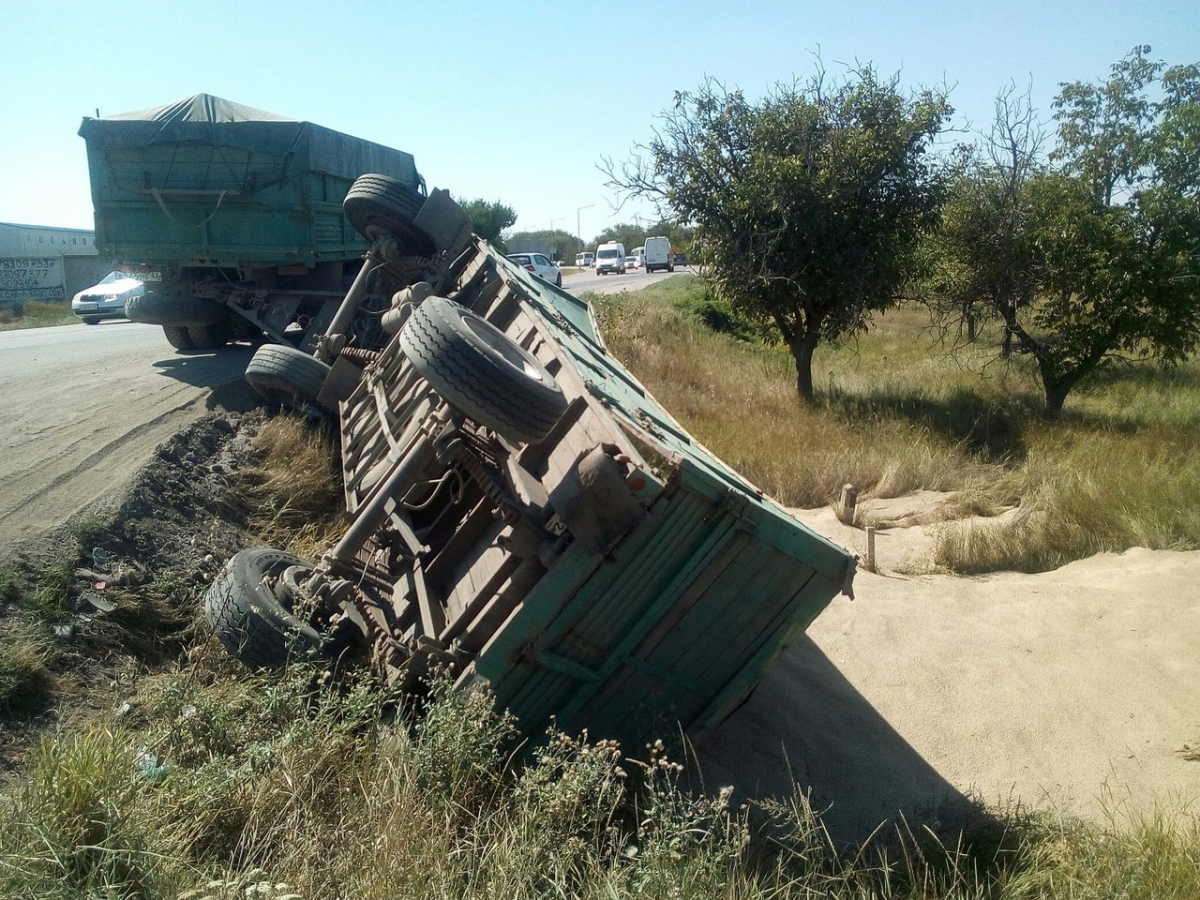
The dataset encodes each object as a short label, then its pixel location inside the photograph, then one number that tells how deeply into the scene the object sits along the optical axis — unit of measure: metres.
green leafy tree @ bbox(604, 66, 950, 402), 13.16
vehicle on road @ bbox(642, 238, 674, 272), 54.94
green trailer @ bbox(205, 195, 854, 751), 3.81
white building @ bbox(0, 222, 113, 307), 29.67
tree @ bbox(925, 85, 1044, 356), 13.61
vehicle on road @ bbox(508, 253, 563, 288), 32.31
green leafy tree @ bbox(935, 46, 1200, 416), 12.75
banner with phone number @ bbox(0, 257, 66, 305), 29.47
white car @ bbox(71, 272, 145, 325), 19.84
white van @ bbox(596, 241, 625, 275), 54.72
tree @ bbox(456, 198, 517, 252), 46.54
